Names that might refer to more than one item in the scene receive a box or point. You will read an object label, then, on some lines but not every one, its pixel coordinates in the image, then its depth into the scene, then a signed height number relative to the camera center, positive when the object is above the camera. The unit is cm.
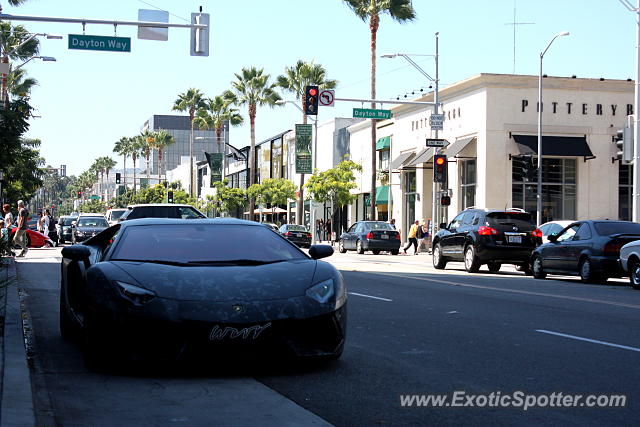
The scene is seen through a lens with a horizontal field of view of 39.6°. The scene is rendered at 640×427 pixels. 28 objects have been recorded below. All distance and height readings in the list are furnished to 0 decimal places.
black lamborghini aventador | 686 -77
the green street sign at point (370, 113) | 3806 +401
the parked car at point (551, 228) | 2762 -63
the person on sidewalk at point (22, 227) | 2752 -71
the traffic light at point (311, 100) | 3155 +378
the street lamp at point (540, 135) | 3579 +311
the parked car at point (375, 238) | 4106 -145
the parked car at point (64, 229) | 4562 -131
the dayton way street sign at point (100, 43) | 2438 +445
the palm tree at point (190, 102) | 8706 +1018
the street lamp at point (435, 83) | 3866 +546
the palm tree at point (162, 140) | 11519 +845
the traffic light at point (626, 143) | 2831 +208
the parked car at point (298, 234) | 4703 -150
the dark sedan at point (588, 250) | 2075 -102
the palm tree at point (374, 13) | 4744 +1040
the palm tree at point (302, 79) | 5944 +857
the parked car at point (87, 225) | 3766 -90
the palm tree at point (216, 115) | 8038 +821
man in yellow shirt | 4206 -143
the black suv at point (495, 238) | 2462 -87
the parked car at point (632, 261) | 1892 -114
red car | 3783 -153
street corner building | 4319 +316
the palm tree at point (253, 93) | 6900 +884
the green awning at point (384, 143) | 5622 +405
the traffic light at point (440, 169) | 3444 +148
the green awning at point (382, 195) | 5647 +74
